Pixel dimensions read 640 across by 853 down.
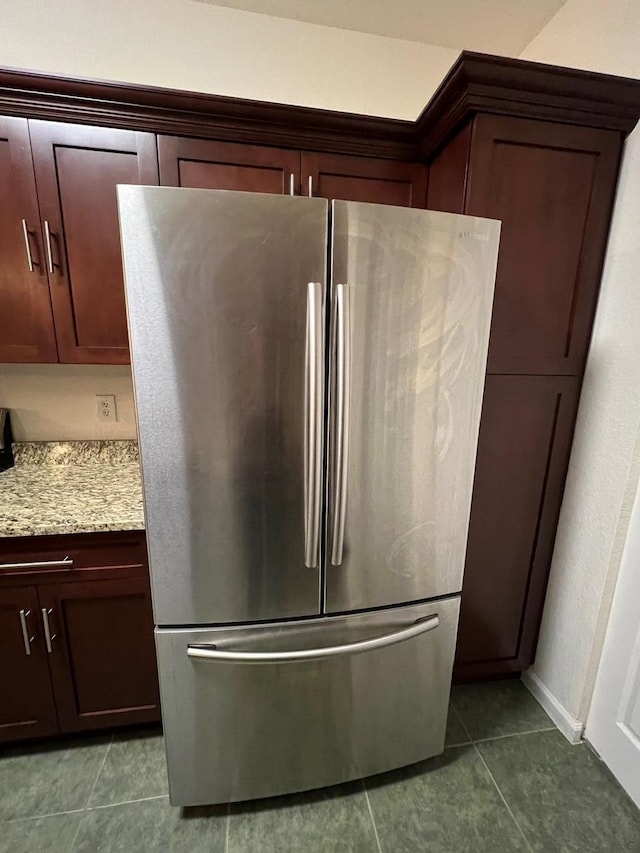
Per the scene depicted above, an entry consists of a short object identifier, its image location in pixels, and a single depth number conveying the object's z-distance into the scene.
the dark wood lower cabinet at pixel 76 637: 1.29
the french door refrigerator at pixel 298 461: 0.93
